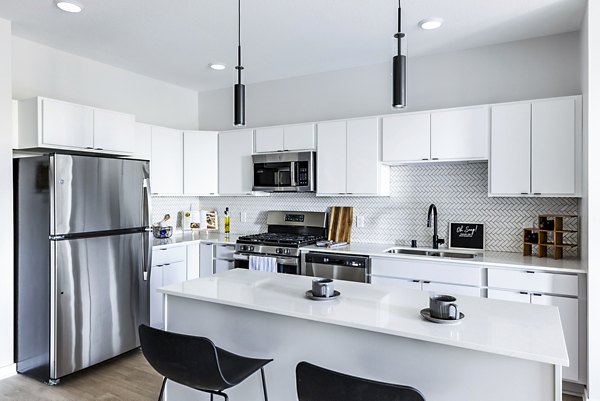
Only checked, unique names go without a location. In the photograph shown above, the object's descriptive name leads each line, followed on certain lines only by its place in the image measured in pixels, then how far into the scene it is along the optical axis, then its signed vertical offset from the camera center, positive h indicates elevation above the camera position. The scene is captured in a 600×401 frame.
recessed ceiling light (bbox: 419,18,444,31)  3.29 +1.42
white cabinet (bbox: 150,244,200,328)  4.20 -0.74
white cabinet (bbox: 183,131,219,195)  4.96 +0.44
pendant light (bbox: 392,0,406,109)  1.97 +0.57
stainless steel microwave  4.45 +0.30
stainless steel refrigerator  3.19 -0.52
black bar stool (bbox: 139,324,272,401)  1.79 -0.73
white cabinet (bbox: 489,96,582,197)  3.22 +0.42
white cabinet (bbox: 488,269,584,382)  2.97 -0.70
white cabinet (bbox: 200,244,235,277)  4.60 -0.66
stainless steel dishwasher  3.75 -0.62
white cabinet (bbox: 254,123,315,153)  4.45 +0.68
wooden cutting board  4.54 -0.26
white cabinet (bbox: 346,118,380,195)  4.06 +0.43
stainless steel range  4.14 -0.42
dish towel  4.19 -0.66
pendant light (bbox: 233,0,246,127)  2.46 +0.56
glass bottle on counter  5.36 -0.28
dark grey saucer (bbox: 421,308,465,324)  1.76 -0.52
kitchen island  1.56 -0.62
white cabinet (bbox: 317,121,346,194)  4.25 +0.43
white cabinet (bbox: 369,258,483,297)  3.31 -0.64
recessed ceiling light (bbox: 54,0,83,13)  2.94 +1.40
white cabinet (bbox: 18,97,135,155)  3.35 +0.62
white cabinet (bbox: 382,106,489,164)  3.58 +0.58
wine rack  3.33 -0.30
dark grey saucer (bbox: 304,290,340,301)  2.13 -0.51
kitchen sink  3.81 -0.51
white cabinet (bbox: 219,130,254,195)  4.89 +0.44
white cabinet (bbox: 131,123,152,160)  4.41 +0.62
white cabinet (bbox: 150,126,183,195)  4.64 +0.43
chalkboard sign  3.87 -0.34
